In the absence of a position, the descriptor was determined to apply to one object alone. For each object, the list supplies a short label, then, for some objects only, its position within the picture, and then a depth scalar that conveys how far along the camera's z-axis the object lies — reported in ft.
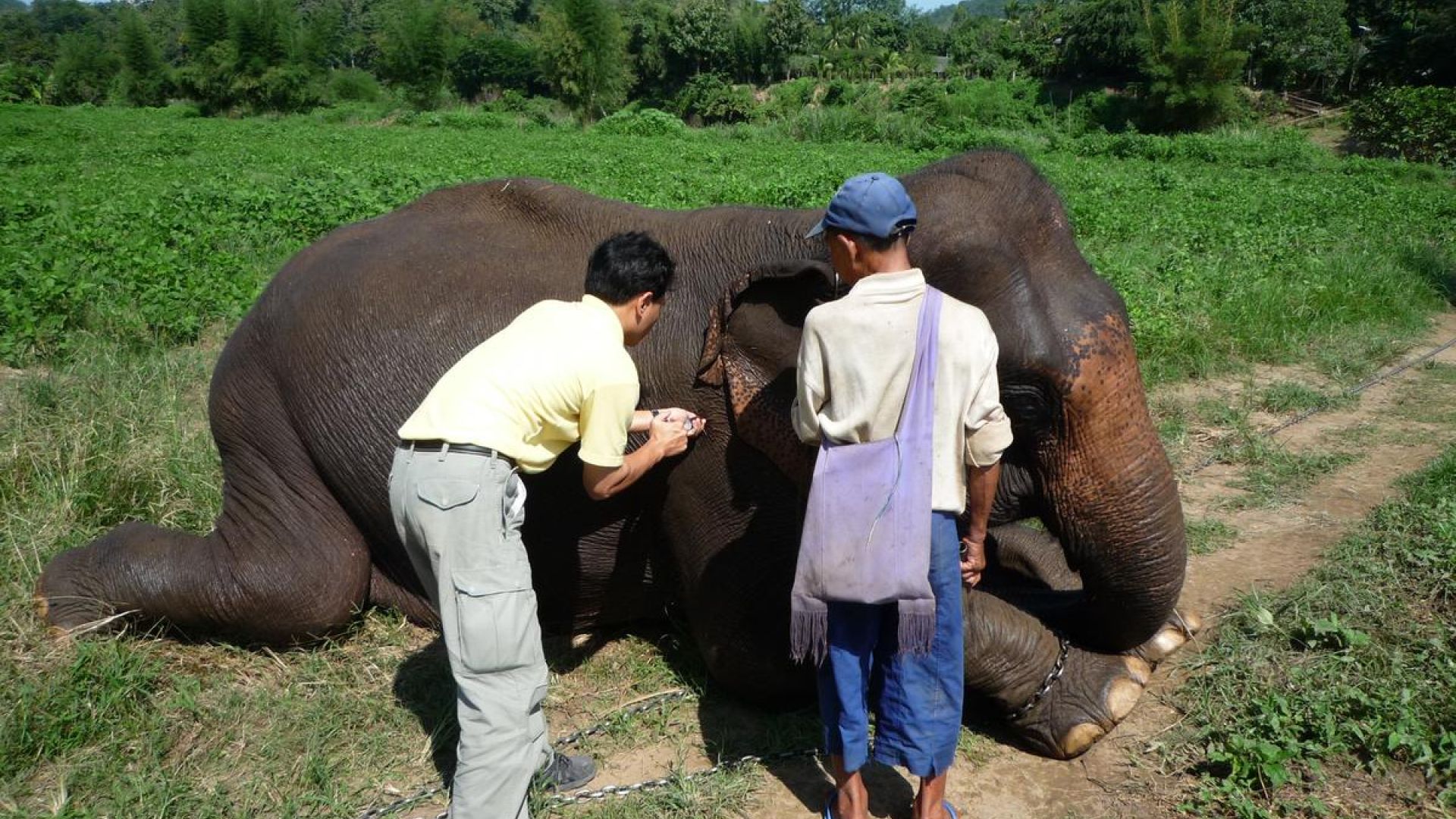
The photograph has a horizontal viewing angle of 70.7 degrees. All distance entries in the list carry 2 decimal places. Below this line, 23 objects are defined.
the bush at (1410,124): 86.89
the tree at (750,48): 211.41
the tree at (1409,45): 105.19
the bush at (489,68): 252.21
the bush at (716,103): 163.32
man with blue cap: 8.05
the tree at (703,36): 209.87
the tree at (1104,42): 142.61
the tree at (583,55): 179.42
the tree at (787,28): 209.05
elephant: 10.07
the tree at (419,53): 201.77
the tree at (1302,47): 120.64
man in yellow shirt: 8.64
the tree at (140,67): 205.77
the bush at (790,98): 152.76
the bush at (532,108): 165.42
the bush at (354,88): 215.35
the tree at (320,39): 206.59
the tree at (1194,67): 115.03
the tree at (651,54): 218.38
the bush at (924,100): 128.36
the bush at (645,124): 121.08
